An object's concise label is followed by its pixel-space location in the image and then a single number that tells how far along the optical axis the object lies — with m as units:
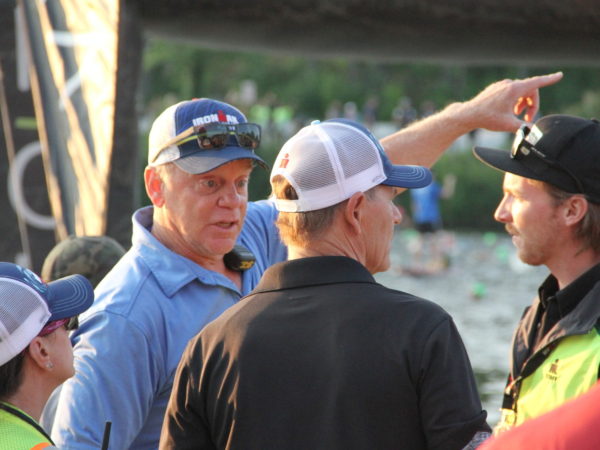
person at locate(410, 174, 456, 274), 37.53
